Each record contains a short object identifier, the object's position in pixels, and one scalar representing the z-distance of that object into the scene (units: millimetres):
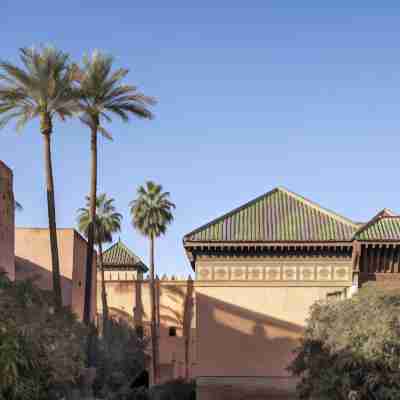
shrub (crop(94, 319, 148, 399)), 38594
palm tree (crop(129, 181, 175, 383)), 57312
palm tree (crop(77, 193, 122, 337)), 59438
